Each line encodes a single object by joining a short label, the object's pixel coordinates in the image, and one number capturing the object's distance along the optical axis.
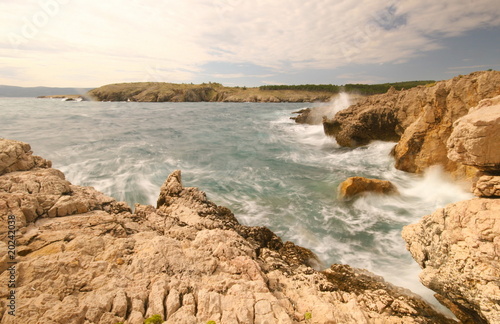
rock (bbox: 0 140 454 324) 3.18
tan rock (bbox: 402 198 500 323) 3.80
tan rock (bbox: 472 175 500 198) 4.53
